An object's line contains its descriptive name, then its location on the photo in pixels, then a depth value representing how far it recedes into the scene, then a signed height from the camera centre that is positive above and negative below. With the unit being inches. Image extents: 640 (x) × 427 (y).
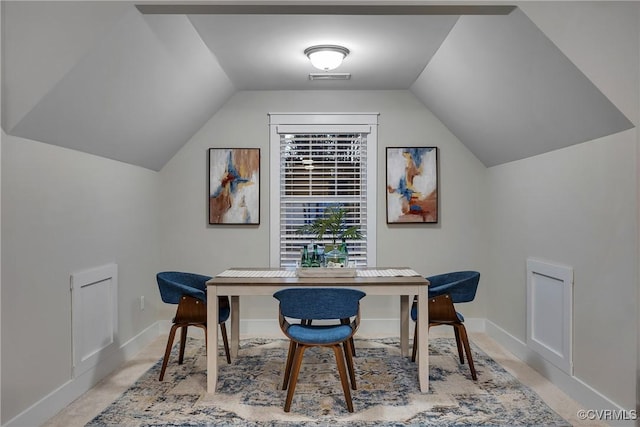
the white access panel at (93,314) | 120.8 -28.2
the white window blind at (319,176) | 186.4 +16.5
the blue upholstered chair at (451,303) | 131.6 -24.9
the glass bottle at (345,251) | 140.9 -10.9
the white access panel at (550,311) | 121.5 -27.3
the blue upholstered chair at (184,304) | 131.7 -25.3
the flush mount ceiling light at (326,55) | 137.6 +48.6
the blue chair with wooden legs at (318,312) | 112.5 -23.9
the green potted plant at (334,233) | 140.7 -5.3
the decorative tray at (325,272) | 134.3 -16.4
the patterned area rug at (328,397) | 108.7 -47.8
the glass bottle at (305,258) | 139.6 -12.8
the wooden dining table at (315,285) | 125.8 -20.2
